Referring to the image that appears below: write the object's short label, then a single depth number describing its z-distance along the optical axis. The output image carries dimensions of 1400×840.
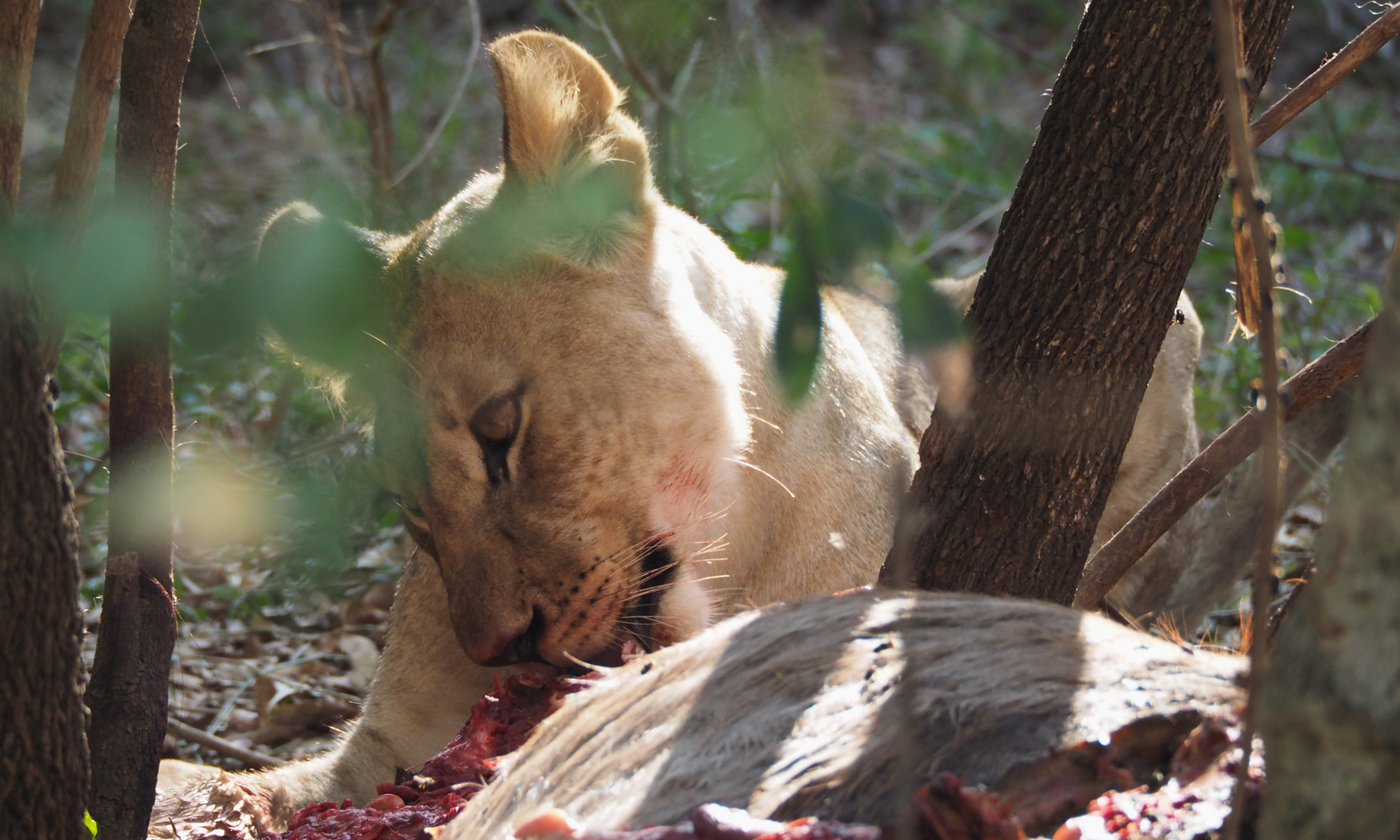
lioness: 5.16
